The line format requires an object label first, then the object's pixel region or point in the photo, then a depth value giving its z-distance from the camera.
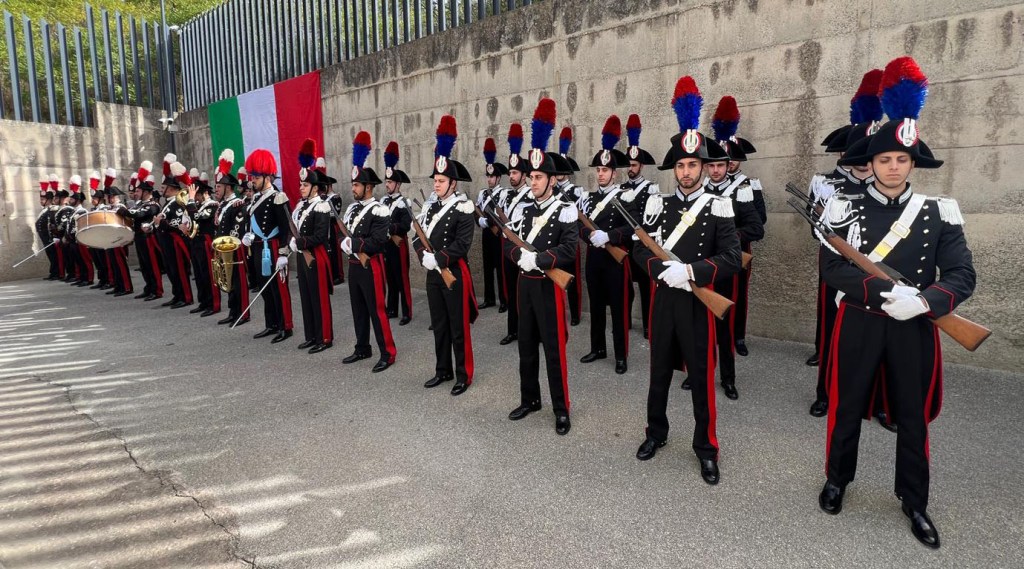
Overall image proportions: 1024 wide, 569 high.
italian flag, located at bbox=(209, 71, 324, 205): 11.50
